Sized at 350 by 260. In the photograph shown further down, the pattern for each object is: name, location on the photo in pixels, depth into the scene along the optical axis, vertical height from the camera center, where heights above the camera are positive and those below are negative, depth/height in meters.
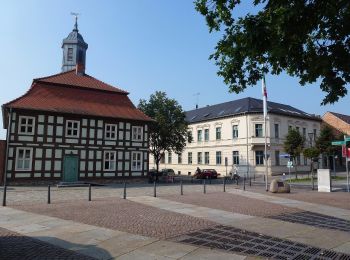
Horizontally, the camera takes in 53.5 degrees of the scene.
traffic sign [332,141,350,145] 23.06 +1.79
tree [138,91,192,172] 40.81 +5.08
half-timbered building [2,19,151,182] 28.19 +3.10
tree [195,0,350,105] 6.27 +2.58
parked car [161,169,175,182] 36.23 -1.05
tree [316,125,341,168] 42.38 +3.57
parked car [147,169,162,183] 35.22 -0.91
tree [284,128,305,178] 41.67 +3.27
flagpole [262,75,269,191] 24.59 +5.22
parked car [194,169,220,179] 44.56 -0.74
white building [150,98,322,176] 47.84 +4.96
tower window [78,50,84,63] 45.55 +14.52
